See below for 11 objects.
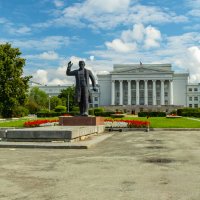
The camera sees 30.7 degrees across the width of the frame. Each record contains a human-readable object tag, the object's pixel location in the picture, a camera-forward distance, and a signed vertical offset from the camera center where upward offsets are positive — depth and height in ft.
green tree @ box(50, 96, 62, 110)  310.82 +6.31
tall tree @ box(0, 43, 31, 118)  158.30 +12.40
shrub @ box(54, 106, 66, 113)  216.72 -0.37
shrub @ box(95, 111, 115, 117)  165.80 -2.50
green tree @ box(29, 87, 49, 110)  329.93 +10.45
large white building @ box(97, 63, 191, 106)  367.66 +24.76
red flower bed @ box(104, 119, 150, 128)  83.39 -3.52
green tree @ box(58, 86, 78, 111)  317.93 +12.05
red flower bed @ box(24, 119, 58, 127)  86.69 -3.54
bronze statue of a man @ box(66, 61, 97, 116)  68.18 +4.21
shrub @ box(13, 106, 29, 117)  178.54 -1.45
